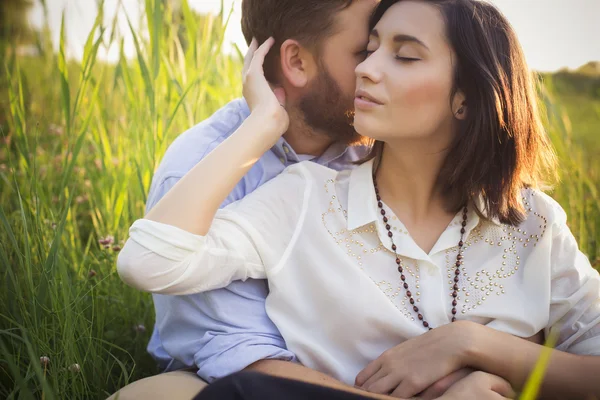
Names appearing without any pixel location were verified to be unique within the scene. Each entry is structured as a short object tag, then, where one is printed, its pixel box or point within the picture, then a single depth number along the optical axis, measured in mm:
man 1807
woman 1796
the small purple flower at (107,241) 2427
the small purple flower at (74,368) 1833
